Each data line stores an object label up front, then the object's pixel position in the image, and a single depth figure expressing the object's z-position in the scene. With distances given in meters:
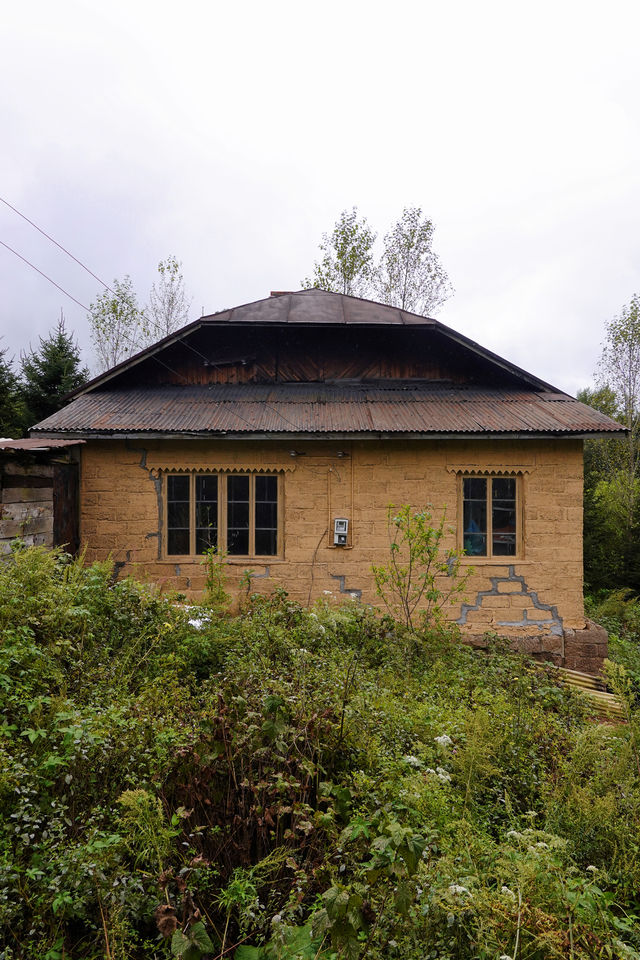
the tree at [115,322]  22.16
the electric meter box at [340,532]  7.75
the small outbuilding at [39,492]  6.48
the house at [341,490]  7.59
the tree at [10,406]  13.99
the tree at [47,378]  17.23
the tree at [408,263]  21.06
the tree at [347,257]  20.83
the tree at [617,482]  13.69
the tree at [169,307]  22.42
